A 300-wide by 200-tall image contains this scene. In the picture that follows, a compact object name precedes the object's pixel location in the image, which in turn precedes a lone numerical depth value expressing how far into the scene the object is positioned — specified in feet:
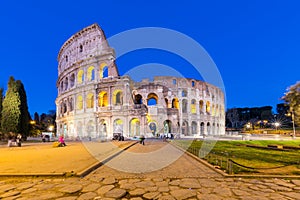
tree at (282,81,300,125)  62.63
